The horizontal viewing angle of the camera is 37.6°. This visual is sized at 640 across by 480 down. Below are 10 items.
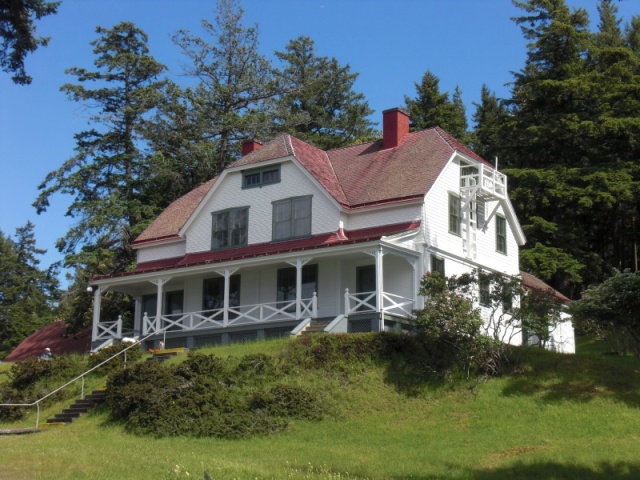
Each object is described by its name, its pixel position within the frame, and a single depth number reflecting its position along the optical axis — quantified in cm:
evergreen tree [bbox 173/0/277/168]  4838
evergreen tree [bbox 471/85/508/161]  4716
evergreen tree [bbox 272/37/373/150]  5410
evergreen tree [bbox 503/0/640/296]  4194
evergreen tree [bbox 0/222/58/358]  6028
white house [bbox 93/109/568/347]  3022
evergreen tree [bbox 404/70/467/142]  5244
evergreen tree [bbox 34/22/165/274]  4284
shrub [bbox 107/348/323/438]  2208
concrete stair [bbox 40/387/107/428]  2517
